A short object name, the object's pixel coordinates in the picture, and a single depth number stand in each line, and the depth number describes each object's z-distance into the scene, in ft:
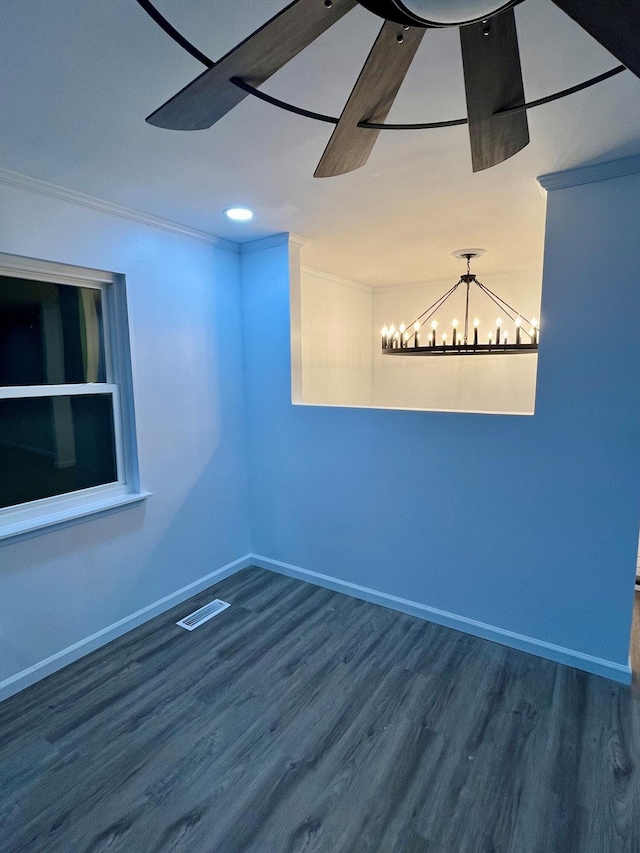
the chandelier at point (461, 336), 9.03
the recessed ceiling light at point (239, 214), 7.92
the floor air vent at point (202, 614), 8.69
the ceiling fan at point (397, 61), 2.50
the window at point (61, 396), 6.92
